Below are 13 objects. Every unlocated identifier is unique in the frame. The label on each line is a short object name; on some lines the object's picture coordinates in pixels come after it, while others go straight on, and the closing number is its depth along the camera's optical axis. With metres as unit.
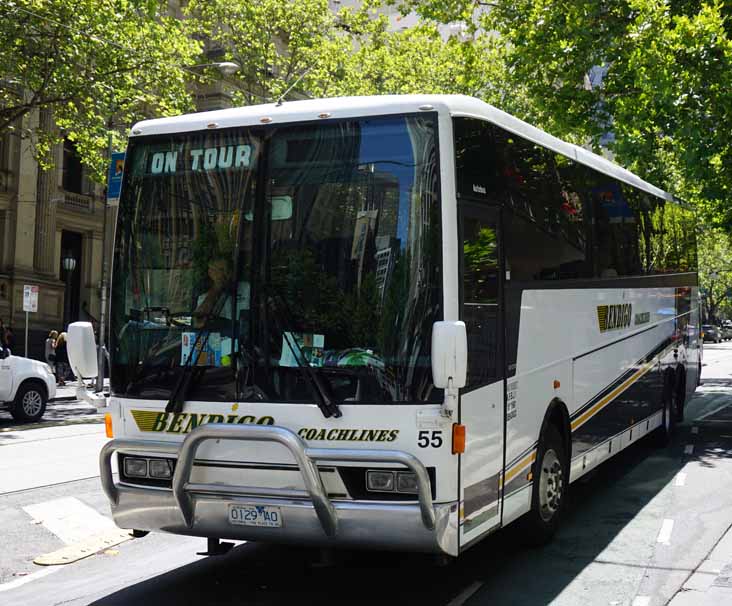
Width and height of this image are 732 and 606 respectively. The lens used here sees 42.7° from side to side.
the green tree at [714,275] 62.82
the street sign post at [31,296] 28.05
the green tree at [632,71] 15.45
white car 16.84
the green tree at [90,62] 19.70
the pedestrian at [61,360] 26.70
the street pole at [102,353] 19.92
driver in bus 5.75
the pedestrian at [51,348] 27.41
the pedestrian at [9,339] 28.15
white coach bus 5.38
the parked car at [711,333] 76.88
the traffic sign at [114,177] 9.47
